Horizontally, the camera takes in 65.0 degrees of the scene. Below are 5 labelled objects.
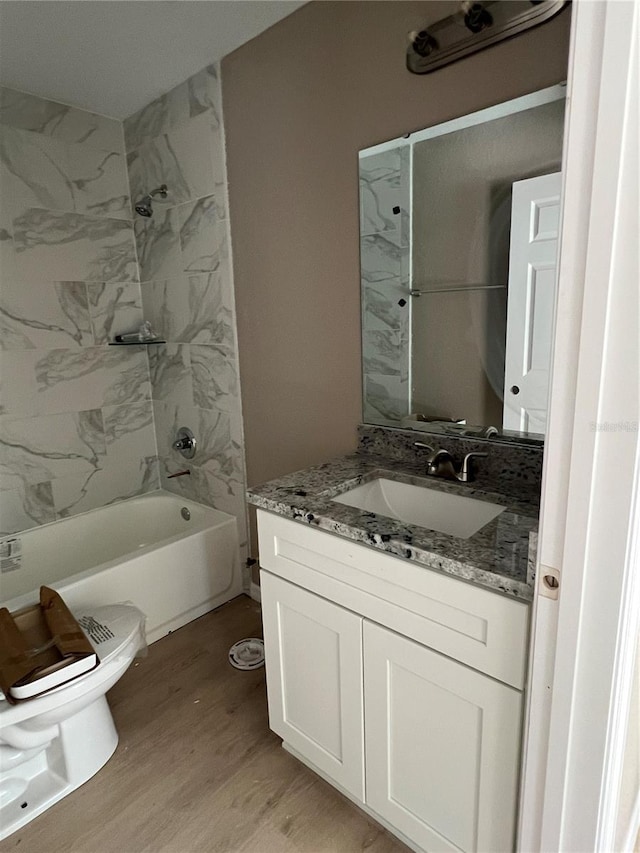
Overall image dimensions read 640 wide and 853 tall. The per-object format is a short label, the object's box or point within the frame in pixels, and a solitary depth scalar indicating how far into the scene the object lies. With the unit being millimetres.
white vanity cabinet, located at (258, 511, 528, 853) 996
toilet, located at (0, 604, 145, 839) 1378
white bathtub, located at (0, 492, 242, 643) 2057
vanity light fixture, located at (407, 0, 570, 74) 1224
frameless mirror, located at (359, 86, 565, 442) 1340
